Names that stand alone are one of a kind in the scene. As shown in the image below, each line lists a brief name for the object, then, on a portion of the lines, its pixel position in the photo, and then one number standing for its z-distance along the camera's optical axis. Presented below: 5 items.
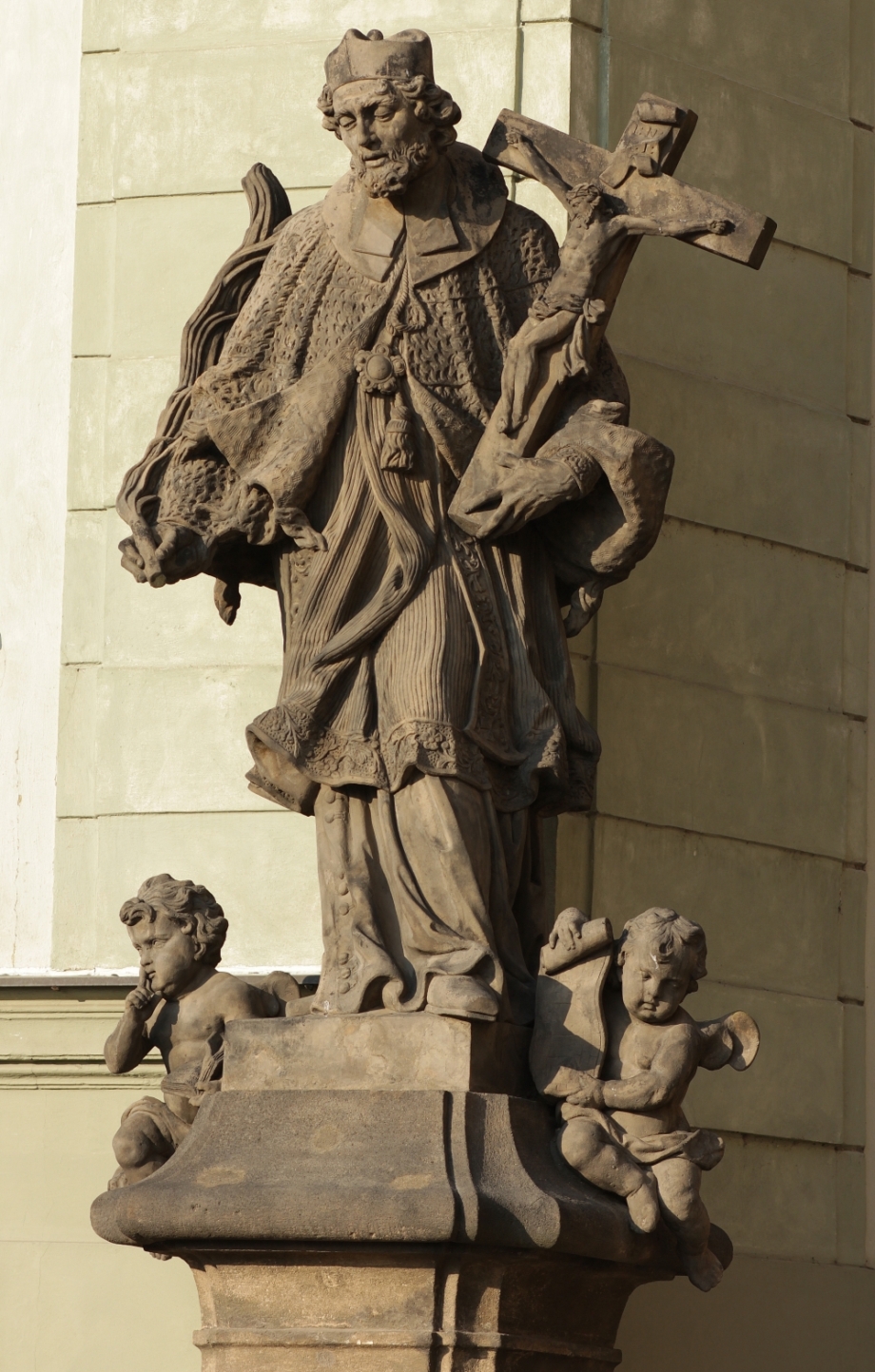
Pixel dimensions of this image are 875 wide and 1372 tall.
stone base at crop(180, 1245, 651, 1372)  11.83
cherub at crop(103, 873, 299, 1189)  13.45
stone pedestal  11.73
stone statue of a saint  12.59
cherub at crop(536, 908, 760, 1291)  12.15
